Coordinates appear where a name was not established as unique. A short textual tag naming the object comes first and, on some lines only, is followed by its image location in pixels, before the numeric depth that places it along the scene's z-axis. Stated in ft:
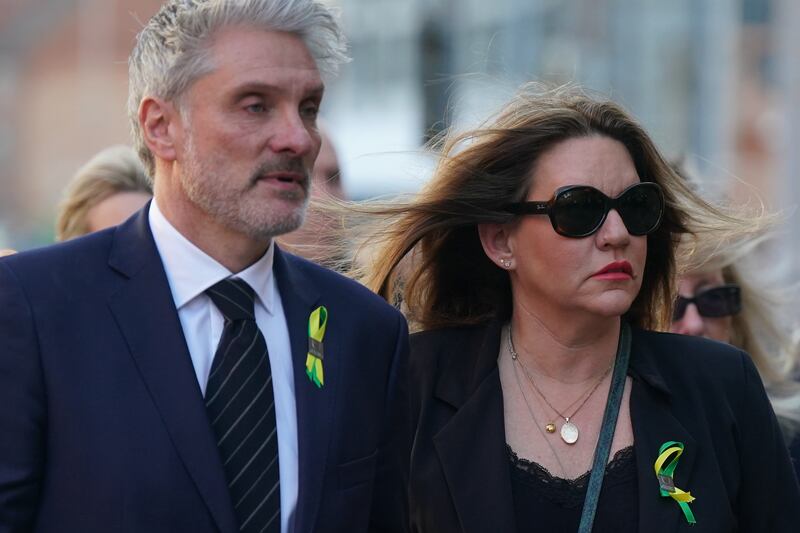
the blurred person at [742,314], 33.58
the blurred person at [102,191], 35.60
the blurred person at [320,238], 29.35
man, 19.16
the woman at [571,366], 24.36
